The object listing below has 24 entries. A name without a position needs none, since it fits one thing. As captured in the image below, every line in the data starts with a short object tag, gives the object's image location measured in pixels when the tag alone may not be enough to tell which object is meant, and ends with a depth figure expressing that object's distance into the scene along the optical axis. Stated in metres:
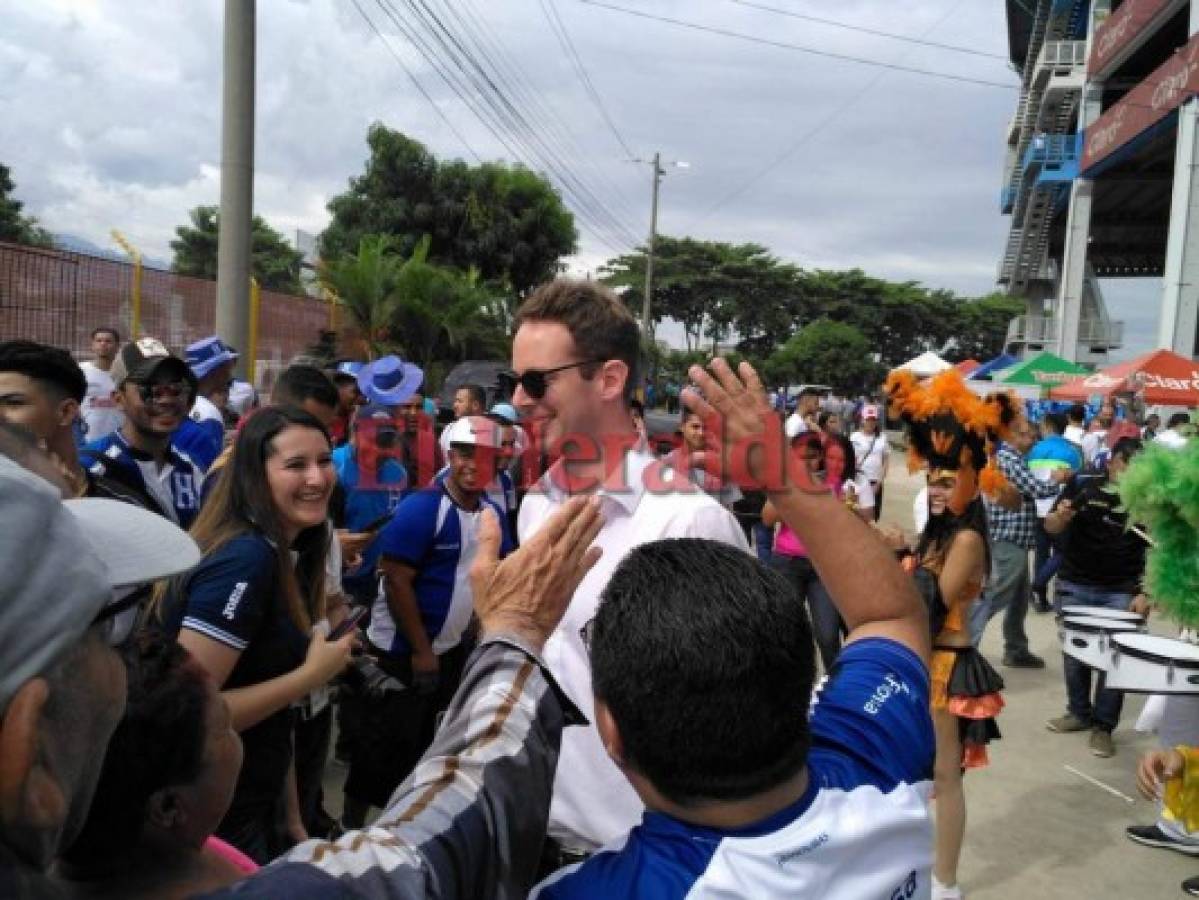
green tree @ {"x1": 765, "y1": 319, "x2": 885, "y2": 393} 50.19
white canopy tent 18.01
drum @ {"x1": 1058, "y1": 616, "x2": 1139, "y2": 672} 4.19
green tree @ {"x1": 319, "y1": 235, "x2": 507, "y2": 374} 15.98
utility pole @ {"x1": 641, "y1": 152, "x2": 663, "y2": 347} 35.66
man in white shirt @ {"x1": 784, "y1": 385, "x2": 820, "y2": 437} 10.62
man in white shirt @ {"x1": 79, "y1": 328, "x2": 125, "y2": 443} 5.79
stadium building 18.67
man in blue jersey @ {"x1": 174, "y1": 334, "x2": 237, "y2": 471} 4.98
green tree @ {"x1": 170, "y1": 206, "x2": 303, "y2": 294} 44.50
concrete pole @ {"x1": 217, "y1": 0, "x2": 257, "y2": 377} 6.41
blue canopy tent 25.76
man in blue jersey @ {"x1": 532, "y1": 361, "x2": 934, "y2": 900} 1.08
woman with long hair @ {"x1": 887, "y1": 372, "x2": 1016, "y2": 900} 3.70
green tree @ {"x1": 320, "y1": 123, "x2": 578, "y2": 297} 25.36
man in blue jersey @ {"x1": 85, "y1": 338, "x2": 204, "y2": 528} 3.92
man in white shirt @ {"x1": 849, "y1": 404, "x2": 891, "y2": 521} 10.46
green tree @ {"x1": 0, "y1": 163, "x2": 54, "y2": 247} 31.55
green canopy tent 19.25
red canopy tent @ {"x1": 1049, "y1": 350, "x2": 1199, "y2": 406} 12.55
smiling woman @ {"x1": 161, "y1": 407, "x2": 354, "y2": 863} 2.30
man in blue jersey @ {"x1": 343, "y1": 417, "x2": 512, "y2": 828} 3.61
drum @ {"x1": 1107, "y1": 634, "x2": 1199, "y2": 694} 3.48
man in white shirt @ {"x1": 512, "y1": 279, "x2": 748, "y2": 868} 1.99
